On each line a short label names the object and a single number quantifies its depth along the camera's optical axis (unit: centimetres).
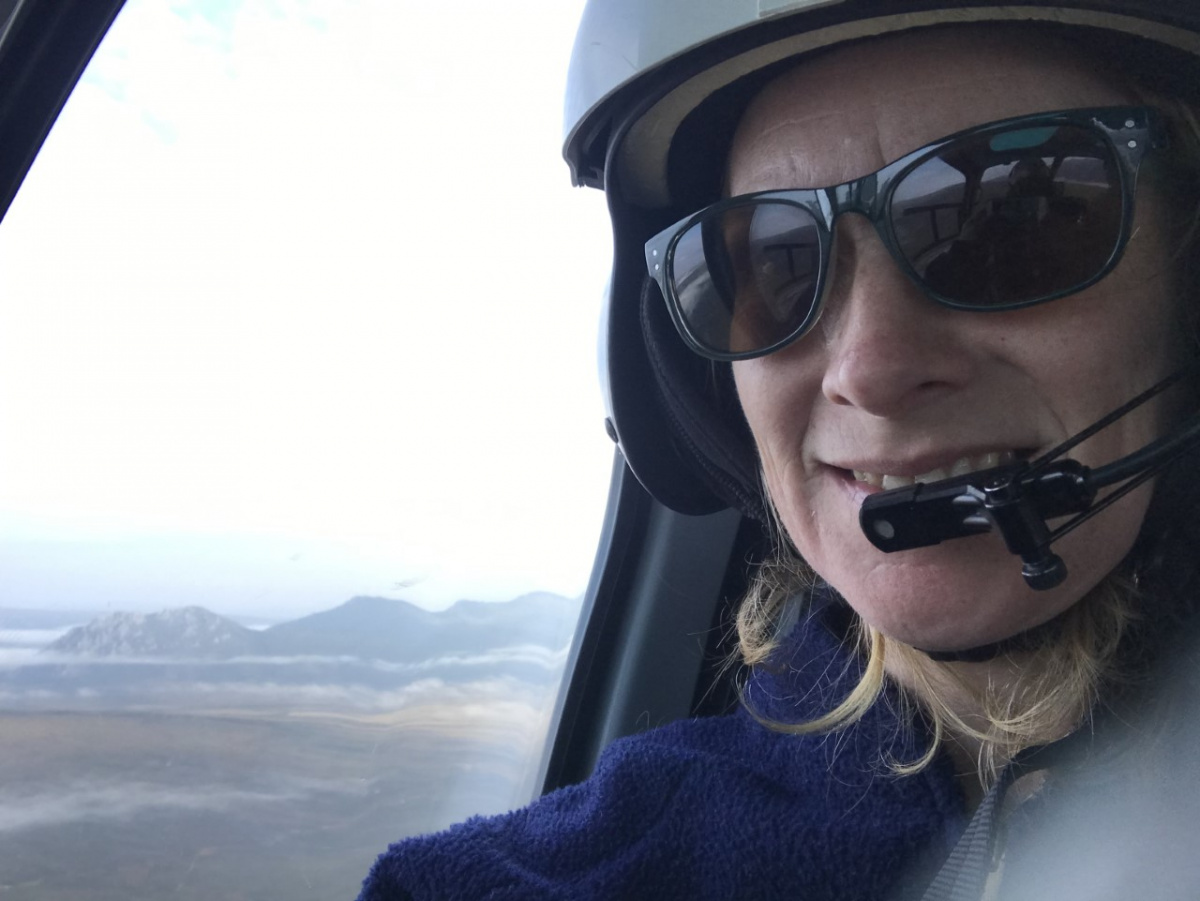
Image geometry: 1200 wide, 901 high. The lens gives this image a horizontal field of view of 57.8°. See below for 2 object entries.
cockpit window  32
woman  25
